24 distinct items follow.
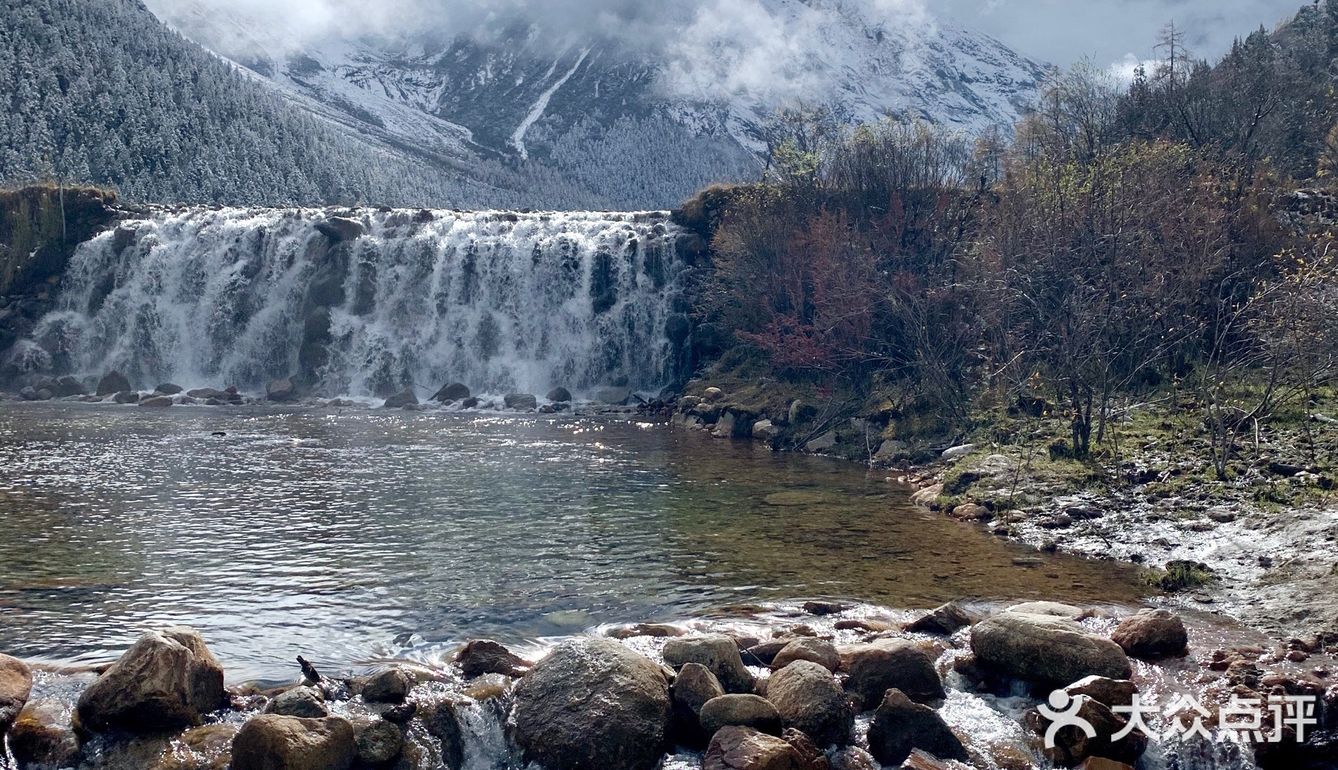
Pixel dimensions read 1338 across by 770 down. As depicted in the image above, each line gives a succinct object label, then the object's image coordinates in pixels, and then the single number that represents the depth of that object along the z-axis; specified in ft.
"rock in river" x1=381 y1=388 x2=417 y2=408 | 141.28
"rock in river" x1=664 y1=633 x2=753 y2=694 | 34.76
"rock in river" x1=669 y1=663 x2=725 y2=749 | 32.17
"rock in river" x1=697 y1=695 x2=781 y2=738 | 31.27
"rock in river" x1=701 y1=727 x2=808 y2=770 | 28.94
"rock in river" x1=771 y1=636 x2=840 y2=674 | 36.09
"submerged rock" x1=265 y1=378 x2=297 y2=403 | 146.81
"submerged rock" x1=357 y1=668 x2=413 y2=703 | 33.42
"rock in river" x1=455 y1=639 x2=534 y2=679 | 36.42
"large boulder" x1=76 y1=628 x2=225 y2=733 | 30.89
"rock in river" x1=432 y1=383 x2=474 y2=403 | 144.46
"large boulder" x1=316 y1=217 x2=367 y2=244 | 165.37
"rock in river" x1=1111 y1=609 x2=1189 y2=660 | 37.19
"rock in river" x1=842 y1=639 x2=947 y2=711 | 34.60
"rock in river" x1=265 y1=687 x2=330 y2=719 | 31.32
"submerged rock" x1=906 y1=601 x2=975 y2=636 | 40.81
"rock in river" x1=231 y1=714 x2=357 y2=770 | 28.55
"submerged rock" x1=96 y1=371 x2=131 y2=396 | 147.04
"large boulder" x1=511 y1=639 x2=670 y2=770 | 30.63
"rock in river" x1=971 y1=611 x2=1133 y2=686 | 34.73
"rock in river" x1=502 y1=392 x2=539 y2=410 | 138.92
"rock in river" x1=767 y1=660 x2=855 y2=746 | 31.73
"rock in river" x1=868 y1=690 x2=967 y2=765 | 31.27
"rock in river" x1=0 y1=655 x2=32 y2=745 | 31.22
